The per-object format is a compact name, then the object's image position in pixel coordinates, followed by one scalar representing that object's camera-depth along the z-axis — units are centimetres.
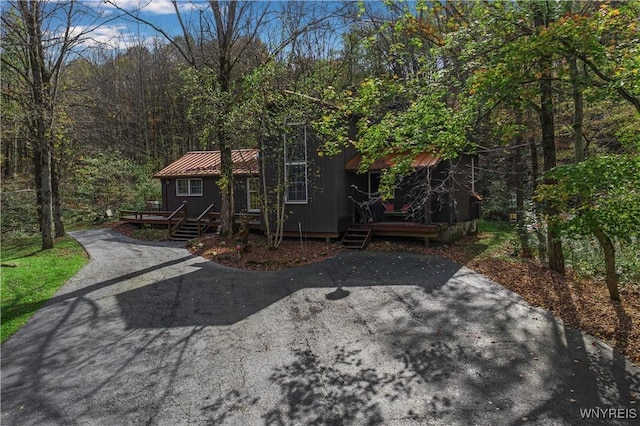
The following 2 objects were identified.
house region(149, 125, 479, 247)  1198
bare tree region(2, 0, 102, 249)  1220
